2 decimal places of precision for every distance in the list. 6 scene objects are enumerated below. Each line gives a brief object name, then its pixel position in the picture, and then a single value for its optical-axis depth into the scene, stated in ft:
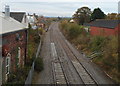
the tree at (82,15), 228.63
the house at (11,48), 33.60
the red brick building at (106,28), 95.00
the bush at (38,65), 56.34
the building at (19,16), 72.95
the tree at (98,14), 197.31
